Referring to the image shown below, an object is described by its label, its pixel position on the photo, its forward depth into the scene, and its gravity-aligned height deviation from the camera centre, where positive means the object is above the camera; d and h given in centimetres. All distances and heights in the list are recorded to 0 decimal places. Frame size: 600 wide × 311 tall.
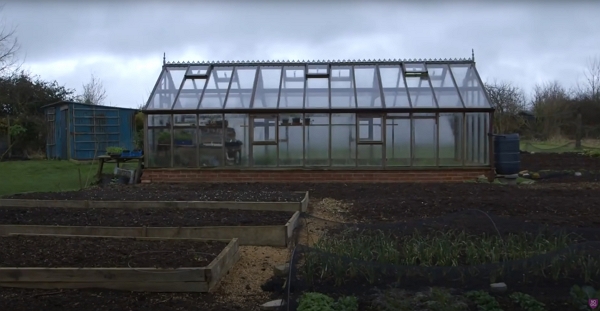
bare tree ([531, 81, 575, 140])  3425 +132
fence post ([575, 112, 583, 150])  2858 +17
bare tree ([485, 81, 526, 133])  3040 +181
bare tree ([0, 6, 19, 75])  1629 +248
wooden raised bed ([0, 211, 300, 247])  712 -115
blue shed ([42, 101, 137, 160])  2492 +55
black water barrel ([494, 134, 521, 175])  1507 -42
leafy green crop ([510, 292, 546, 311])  434 -125
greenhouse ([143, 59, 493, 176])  1508 +26
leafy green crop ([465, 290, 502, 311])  432 -124
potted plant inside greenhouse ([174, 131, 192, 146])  1530 +7
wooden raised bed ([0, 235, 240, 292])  514 -122
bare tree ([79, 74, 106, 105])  3709 +293
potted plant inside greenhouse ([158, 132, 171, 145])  1537 +8
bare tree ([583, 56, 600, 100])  3612 +287
